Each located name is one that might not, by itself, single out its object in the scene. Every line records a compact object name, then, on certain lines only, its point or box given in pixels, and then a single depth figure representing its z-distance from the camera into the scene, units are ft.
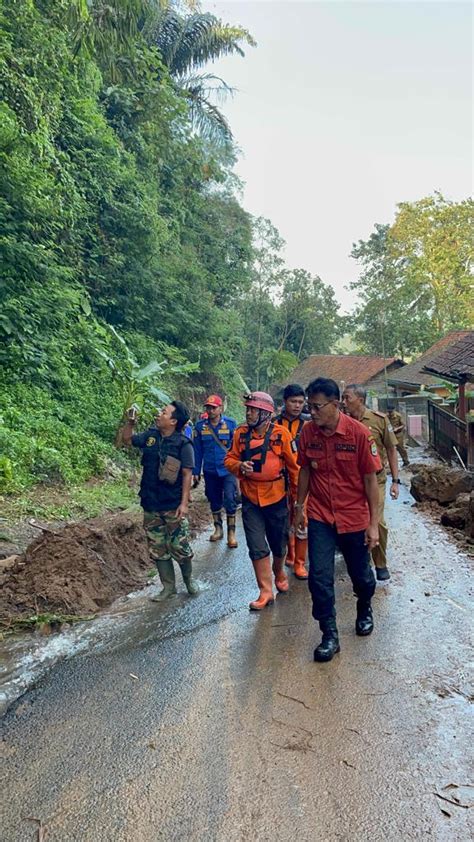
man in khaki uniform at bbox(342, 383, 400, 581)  18.29
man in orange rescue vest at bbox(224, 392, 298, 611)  15.87
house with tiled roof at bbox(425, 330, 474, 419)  42.00
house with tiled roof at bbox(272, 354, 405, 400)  122.72
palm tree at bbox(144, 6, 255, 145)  67.87
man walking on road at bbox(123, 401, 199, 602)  16.42
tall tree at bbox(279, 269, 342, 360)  138.51
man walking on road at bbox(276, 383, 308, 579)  18.85
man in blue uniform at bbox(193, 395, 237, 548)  23.43
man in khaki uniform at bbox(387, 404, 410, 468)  34.46
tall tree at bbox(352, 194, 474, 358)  123.34
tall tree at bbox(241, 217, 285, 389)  130.11
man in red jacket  12.72
